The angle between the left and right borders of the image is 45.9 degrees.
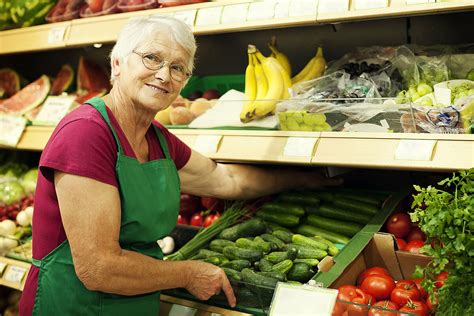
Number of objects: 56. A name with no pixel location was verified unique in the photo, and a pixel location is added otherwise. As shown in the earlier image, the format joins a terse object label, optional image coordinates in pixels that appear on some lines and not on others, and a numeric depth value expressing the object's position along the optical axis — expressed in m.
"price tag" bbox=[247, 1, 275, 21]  2.17
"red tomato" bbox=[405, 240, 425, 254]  2.02
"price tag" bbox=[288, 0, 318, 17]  2.06
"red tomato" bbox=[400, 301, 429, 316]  1.66
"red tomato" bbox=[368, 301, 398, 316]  1.44
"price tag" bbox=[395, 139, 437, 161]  1.74
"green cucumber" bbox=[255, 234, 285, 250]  2.08
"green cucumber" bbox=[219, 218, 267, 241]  2.20
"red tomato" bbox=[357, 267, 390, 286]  1.91
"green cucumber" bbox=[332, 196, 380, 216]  2.30
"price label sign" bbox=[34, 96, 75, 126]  2.91
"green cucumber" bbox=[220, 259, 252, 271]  1.95
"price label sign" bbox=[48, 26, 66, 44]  2.85
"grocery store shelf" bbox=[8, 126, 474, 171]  1.71
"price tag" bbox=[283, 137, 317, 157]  1.99
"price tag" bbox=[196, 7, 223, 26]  2.31
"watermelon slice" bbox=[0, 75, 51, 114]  3.25
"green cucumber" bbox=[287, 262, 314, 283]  1.91
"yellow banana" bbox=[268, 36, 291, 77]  2.51
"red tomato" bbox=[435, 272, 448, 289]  1.74
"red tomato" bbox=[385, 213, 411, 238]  2.17
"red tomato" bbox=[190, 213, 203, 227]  2.70
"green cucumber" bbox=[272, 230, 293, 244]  2.16
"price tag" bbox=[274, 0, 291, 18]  2.13
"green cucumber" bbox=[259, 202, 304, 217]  2.35
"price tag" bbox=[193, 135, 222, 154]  2.25
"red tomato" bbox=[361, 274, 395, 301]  1.82
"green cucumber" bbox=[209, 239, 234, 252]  2.14
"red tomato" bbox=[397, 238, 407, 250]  2.09
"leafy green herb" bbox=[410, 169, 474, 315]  1.42
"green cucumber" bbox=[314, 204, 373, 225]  2.29
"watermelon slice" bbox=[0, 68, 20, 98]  3.64
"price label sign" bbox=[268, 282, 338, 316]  1.47
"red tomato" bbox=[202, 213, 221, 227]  2.61
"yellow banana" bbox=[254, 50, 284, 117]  2.25
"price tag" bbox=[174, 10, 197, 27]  2.37
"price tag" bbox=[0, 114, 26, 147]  2.90
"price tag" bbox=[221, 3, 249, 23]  2.24
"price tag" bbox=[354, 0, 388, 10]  1.90
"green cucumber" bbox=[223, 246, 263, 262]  1.98
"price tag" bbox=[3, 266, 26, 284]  2.49
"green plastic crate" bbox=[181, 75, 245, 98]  3.01
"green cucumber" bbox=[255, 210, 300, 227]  2.32
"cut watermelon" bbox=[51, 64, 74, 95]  3.45
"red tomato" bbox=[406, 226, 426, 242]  2.15
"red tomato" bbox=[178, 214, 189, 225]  2.79
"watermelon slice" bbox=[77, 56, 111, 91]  3.37
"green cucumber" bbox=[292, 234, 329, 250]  2.07
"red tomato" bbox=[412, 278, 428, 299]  1.78
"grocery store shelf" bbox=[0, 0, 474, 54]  1.86
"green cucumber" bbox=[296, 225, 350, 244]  2.22
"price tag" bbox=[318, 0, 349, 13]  1.98
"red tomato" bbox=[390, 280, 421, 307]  1.74
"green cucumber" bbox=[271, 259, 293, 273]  1.92
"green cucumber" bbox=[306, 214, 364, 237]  2.25
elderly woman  1.58
